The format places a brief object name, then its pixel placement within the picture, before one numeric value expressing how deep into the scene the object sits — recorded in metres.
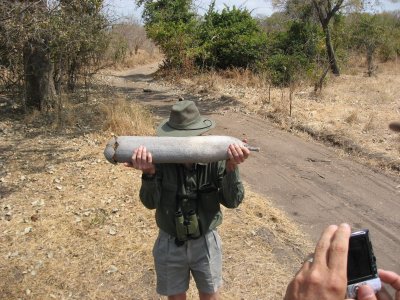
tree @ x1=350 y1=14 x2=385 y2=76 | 20.47
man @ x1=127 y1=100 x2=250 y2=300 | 2.57
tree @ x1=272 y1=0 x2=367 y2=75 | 17.28
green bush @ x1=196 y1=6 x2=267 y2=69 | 17.80
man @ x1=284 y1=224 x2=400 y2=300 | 0.99
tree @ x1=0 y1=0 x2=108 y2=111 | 7.12
